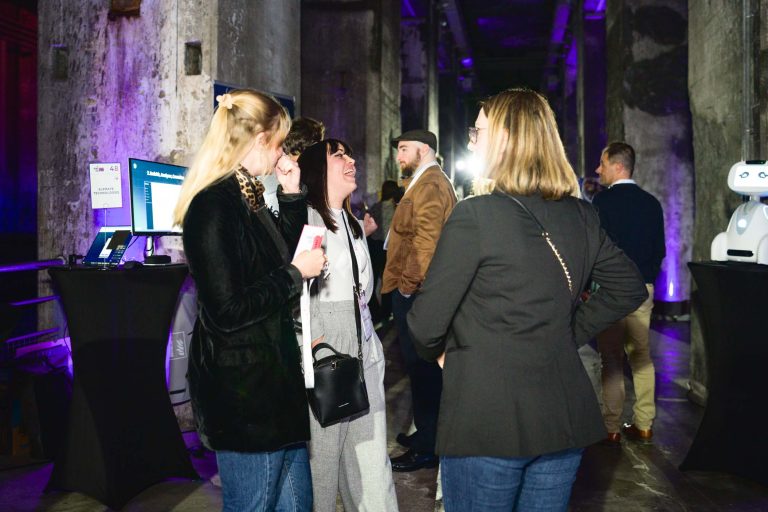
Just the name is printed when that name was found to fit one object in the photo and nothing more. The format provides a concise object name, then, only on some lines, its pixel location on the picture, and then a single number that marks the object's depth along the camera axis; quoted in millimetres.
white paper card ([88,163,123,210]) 3904
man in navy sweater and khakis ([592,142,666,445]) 4230
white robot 3555
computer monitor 3436
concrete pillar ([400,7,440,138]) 15648
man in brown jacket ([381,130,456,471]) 3777
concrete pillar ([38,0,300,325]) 4305
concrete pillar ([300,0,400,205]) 9688
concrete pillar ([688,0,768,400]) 4523
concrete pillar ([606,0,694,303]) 8789
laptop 3453
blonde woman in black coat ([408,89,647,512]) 1470
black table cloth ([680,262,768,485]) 3359
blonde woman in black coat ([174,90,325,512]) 1693
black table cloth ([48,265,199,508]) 3152
